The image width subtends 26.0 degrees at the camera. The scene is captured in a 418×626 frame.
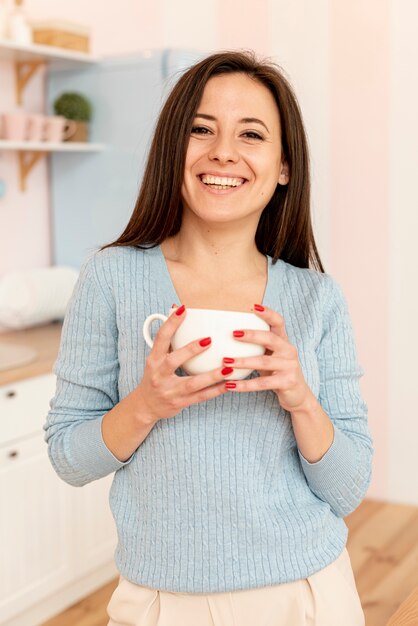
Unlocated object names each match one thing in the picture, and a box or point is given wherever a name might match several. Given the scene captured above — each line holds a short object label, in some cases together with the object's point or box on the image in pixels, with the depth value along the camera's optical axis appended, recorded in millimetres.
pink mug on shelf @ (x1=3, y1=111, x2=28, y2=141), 2920
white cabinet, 2383
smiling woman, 1076
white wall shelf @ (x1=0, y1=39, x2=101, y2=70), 2893
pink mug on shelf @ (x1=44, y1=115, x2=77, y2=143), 3088
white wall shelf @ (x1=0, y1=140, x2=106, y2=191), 3064
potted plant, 3193
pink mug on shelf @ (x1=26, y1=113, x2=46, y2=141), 3008
